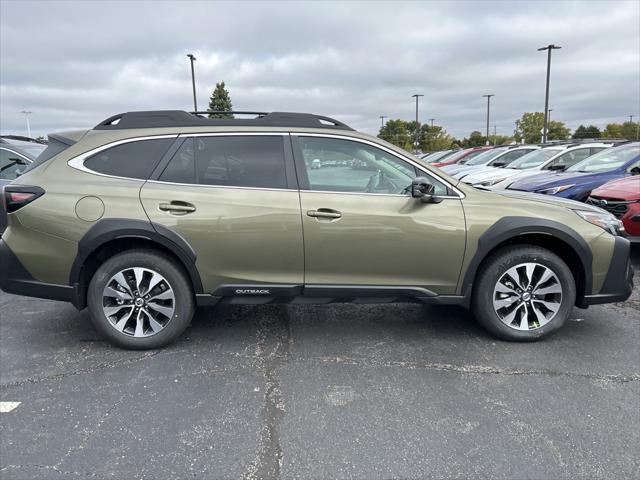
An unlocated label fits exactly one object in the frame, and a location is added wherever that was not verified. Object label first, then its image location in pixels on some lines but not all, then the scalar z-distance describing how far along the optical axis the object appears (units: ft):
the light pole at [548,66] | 96.84
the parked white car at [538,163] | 35.25
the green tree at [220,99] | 159.74
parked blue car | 24.36
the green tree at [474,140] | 265.89
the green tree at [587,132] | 261.67
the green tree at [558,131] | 248.63
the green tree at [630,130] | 253.85
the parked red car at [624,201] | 18.84
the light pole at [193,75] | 104.83
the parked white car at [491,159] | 45.91
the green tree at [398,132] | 266.77
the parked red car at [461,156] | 67.86
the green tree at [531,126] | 246.27
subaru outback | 11.55
